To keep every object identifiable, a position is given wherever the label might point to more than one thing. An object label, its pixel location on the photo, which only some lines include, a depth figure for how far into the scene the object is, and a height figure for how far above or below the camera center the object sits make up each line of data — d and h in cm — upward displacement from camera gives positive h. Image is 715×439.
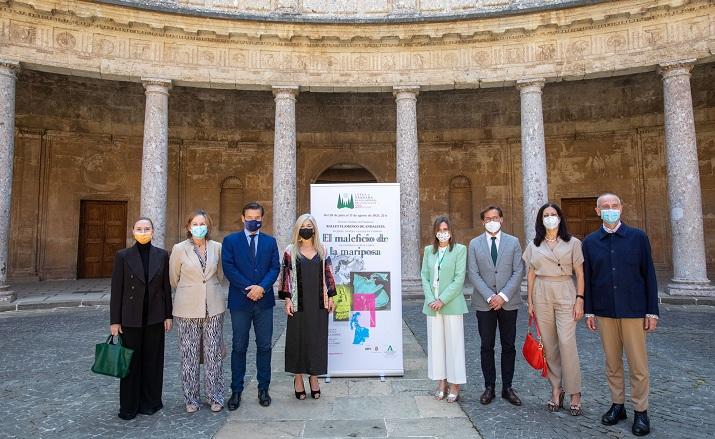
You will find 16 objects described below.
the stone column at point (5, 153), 1059 +250
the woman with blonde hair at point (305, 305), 489 -56
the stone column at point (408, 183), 1219 +194
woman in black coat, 450 -59
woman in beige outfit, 457 -48
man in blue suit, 479 -40
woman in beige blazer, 468 -58
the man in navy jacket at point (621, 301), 425 -48
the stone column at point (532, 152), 1191 +270
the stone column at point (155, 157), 1172 +261
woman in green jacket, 493 -62
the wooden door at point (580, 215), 1622 +133
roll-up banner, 572 -25
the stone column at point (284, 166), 1221 +245
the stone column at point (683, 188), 1099 +153
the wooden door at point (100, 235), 1570 +77
